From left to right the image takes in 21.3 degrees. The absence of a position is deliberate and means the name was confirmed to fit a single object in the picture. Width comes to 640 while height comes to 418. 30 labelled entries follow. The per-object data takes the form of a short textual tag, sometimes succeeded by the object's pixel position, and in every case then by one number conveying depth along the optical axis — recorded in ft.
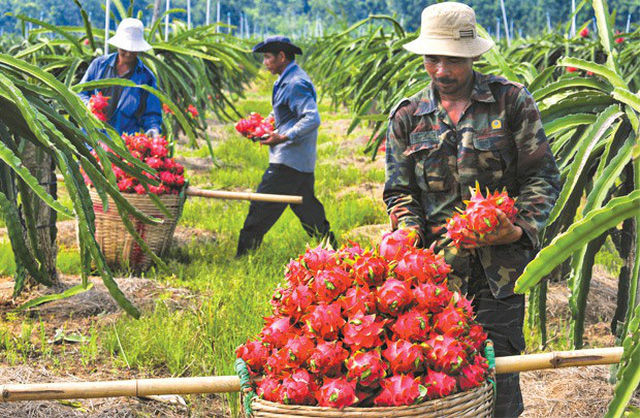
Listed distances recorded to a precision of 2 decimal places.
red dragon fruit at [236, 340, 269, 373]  12.95
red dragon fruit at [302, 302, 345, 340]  12.68
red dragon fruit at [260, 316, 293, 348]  12.89
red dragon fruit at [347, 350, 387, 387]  12.36
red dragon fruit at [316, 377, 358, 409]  12.26
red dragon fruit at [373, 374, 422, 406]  12.27
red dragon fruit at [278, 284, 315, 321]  12.95
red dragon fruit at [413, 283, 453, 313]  12.82
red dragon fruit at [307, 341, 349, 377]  12.45
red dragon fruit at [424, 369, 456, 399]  12.39
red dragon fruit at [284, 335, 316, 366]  12.57
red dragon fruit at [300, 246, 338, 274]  13.22
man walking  27.97
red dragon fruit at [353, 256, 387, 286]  12.99
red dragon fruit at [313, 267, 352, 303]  12.94
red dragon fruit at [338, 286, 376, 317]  12.77
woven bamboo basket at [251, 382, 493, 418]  12.23
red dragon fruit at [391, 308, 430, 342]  12.65
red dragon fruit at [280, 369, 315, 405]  12.38
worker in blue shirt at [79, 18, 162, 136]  26.77
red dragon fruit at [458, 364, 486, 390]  12.63
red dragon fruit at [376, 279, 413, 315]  12.74
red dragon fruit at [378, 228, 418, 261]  13.31
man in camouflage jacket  14.72
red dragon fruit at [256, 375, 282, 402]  12.50
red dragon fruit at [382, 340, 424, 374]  12.45
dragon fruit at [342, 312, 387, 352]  12.56
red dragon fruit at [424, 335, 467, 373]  12.49
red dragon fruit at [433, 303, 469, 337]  12.71
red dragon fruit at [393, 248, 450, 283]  13.02
